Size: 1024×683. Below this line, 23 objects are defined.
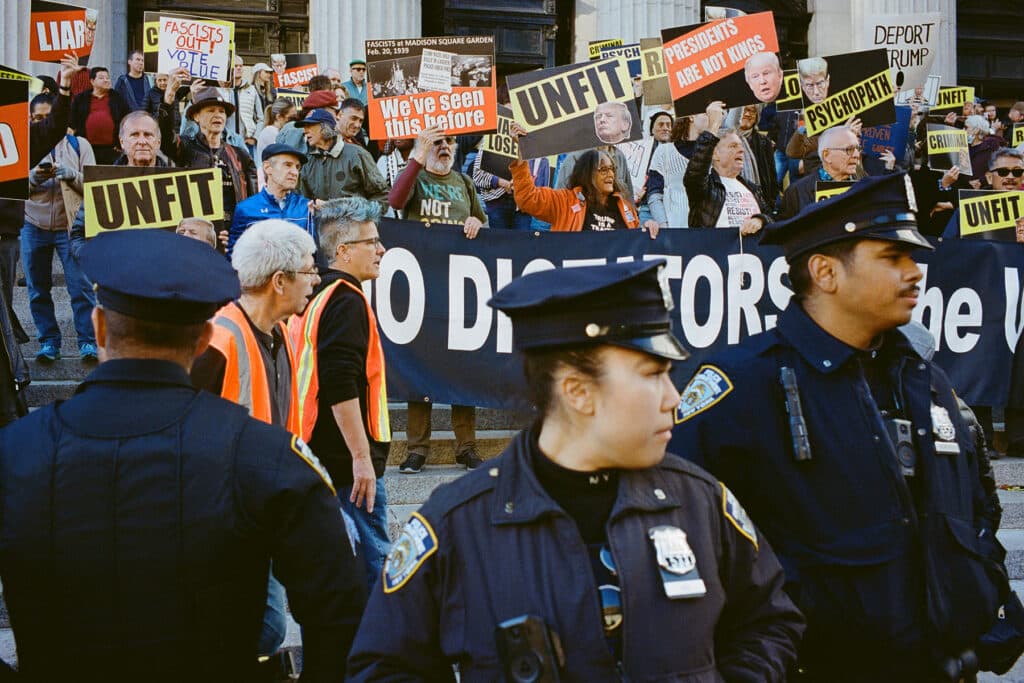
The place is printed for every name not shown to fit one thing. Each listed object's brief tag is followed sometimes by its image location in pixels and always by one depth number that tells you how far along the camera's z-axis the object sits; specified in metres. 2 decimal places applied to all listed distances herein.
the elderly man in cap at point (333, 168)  9.20
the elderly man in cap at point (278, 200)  8.05
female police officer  2.10
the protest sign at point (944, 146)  12.29
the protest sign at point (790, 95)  12.09
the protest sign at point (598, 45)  13.98
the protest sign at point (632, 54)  10.91
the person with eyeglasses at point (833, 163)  8.69
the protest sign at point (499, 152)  10.52
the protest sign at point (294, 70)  14.08
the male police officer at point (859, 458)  2.69
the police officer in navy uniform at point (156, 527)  2.28
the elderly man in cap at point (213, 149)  9.66
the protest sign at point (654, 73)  11.51
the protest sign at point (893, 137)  12.25
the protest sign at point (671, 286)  7.72
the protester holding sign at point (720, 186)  9.00
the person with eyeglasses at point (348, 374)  4.73
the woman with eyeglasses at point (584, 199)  8.17
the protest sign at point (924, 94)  13.55
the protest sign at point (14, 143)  7.12
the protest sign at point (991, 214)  9.23
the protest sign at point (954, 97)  14.47
